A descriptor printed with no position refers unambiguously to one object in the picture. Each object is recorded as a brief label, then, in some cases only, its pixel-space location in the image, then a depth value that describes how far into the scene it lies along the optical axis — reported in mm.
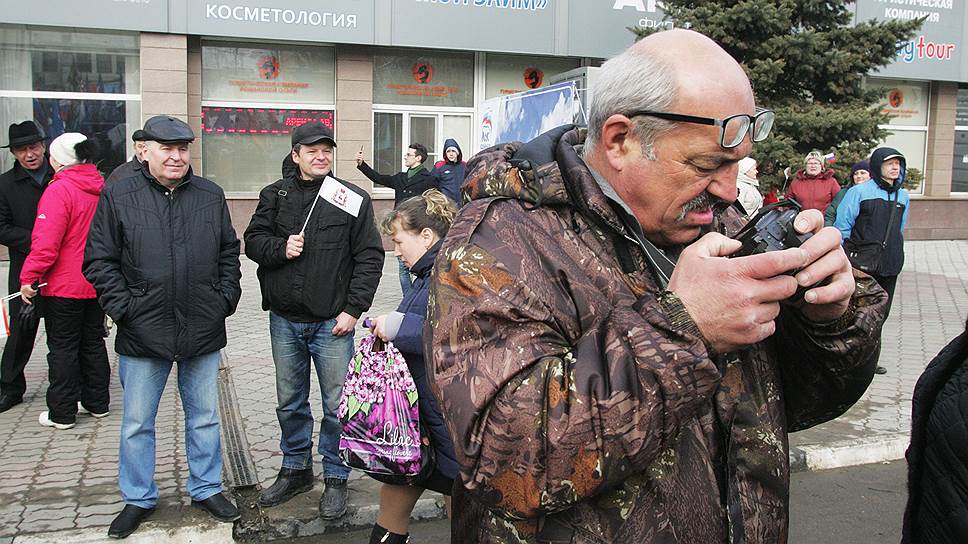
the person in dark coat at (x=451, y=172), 11633
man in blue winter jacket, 7863
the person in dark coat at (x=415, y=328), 3619
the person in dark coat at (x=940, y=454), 1738
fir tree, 11516
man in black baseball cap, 4734
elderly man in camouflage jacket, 1471
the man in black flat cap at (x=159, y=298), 4301
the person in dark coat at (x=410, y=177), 11758
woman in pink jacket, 5762
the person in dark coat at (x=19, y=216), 6453
